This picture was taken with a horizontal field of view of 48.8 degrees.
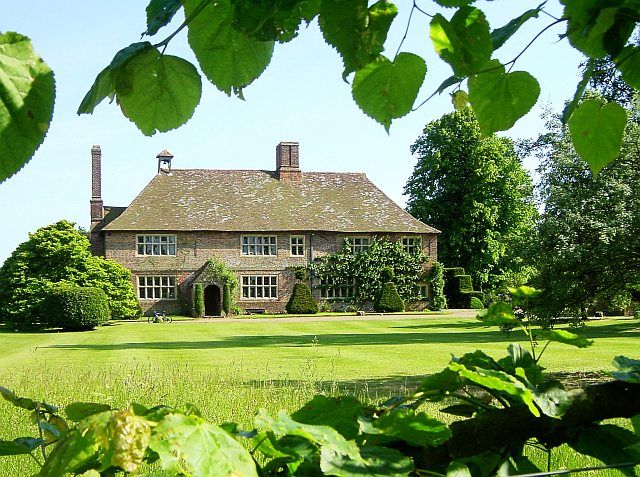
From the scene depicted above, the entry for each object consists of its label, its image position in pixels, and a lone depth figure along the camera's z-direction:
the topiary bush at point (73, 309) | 27.25
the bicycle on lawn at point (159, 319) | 32.56
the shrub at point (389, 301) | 37.94
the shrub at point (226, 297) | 36.22
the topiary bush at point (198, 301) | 35.66
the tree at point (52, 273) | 29.17
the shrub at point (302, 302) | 36.84
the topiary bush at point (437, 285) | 39.00
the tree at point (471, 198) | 42.31
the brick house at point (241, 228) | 36.91
